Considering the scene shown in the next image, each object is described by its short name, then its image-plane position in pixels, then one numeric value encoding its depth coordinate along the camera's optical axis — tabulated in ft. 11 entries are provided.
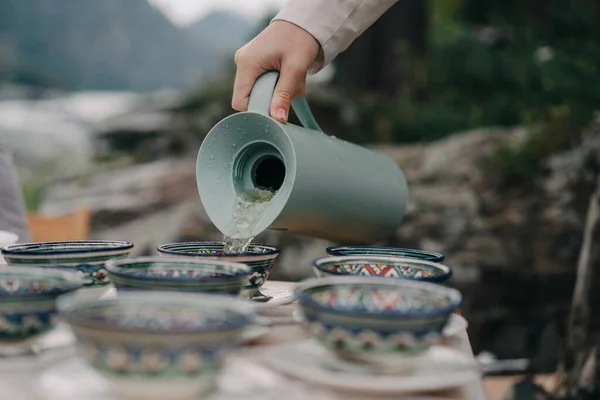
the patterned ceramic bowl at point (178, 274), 2.54
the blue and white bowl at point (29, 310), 2.30
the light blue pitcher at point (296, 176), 3.42
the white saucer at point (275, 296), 3.12
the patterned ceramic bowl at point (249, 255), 3.19
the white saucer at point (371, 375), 2.10
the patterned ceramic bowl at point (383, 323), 2.14
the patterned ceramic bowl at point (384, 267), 2.97
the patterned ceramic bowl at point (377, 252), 3.39
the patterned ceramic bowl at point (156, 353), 1.86
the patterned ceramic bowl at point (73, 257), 3.00
